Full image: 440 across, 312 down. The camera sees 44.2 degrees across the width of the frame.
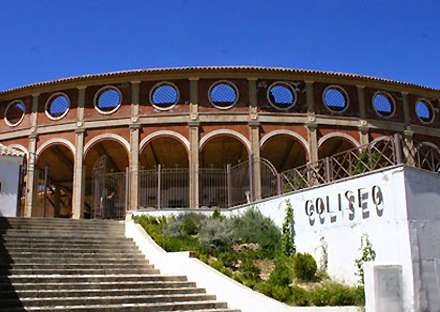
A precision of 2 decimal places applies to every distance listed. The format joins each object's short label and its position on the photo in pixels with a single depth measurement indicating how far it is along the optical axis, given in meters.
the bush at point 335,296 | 9.98
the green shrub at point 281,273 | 11.04
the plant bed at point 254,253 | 10.22
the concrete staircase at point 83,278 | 10.05
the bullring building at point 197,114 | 25.55
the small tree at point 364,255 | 11.10
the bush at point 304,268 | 11.78
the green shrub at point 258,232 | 14.41
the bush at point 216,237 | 14.52
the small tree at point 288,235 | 13.88
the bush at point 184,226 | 16.34
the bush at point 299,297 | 9.89
